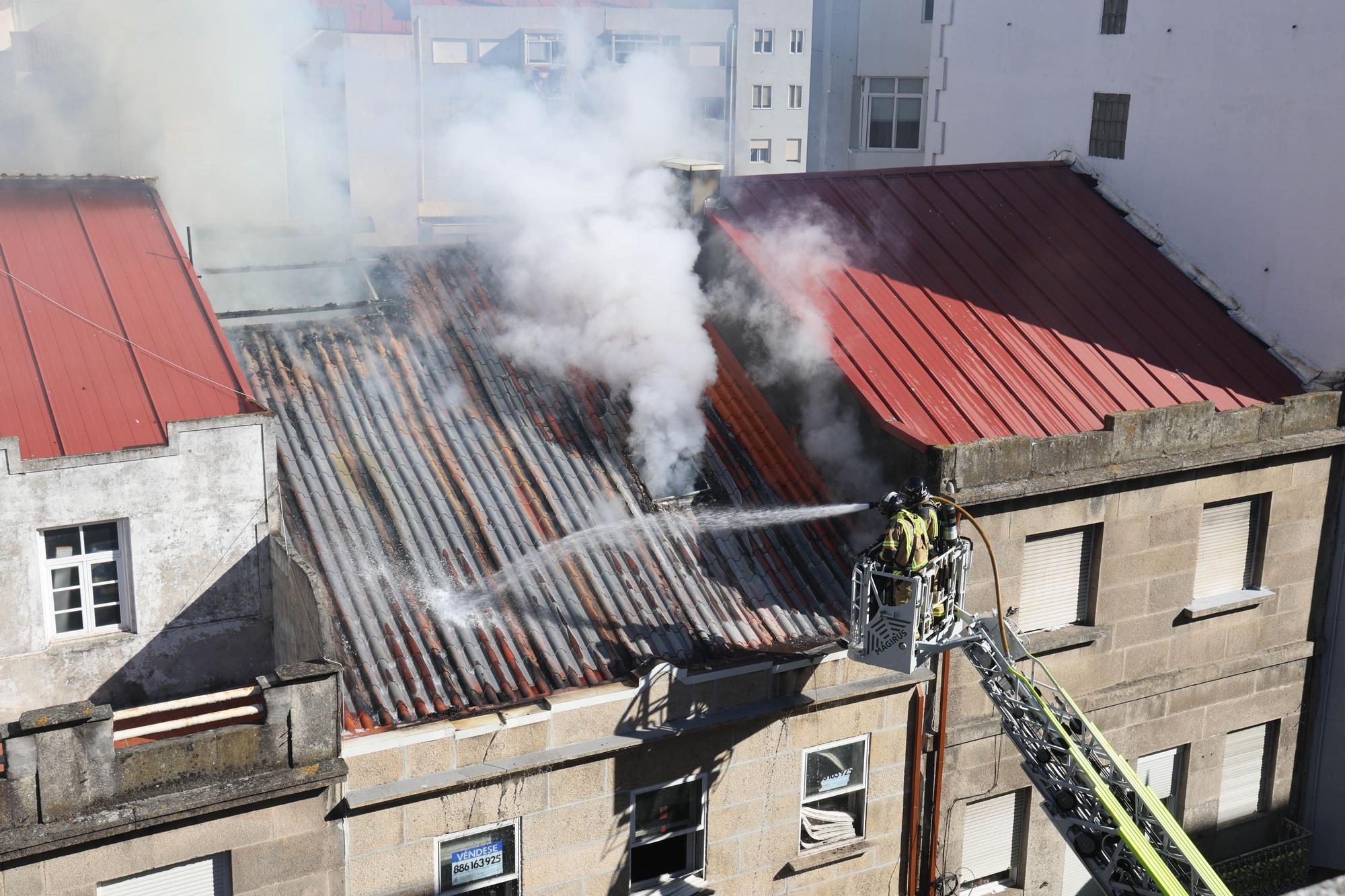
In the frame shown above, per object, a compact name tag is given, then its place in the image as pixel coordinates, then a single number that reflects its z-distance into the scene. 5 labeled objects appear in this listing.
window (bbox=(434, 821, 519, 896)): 10.67
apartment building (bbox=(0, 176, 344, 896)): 9.01
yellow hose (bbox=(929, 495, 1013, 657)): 10.83
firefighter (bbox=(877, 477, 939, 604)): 10.92
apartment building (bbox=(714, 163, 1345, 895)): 13.38
